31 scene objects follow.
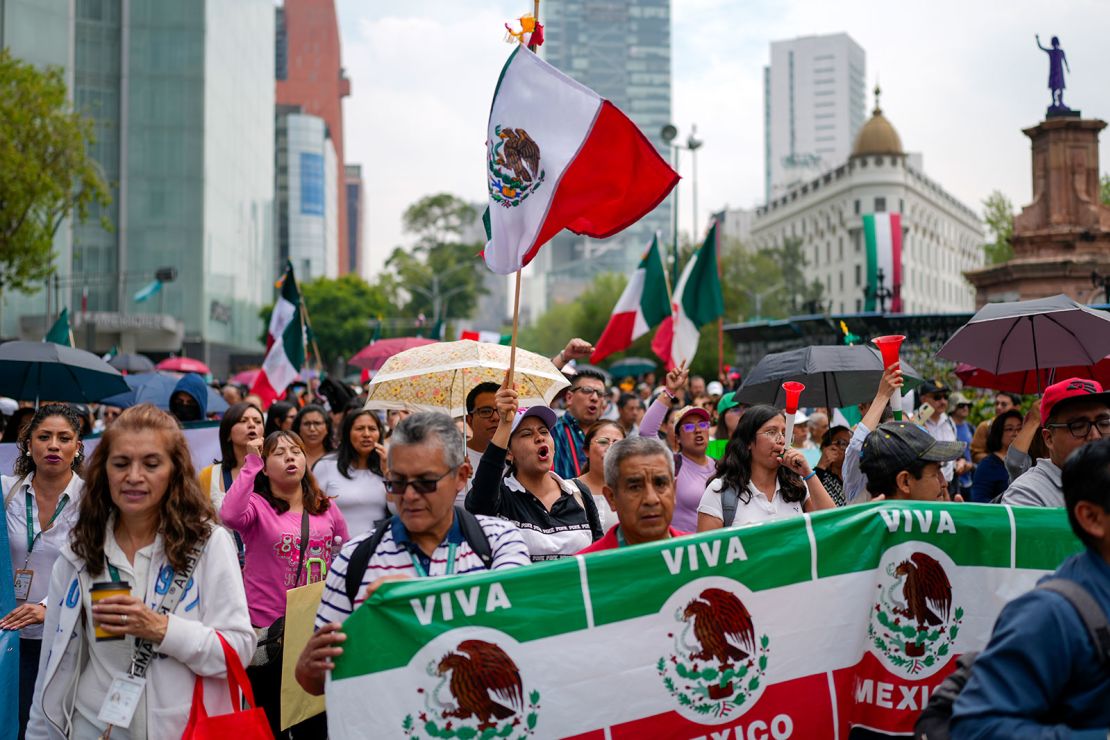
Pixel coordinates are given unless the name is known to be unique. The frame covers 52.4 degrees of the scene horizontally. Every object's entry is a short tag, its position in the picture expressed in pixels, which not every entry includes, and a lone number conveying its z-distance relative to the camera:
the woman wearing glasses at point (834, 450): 7.89
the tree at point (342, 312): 76.81
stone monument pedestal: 26.42
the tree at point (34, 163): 24.16
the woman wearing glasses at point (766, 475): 5.66
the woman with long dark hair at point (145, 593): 3.37
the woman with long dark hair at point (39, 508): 5.05
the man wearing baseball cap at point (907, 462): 4.51
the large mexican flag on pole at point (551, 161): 5.12
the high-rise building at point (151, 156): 54.84
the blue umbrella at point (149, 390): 11.59
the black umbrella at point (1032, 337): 6.66
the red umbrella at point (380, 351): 13.48
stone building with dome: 89.00
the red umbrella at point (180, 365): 20.55
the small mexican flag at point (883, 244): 30.38
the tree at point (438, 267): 83.50
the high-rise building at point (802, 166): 168.88
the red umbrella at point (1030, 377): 7.35
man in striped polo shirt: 3.45
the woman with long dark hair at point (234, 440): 6.45
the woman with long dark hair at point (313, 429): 7.70
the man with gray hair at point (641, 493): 3.96
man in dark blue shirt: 2.55
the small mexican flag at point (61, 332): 15.99
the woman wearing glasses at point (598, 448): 6.62
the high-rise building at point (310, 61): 147.25
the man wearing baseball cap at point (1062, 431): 4.55
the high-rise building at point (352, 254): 192.16
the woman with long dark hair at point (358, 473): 6.51
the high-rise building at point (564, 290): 192.50
